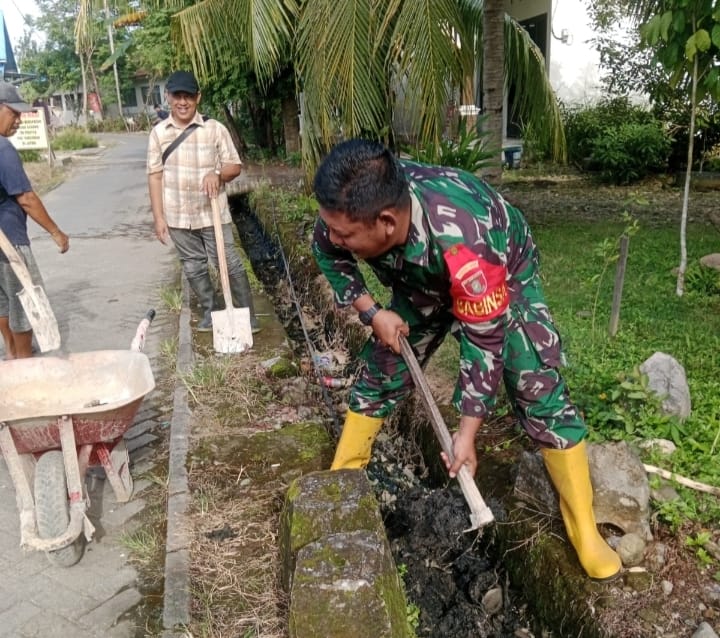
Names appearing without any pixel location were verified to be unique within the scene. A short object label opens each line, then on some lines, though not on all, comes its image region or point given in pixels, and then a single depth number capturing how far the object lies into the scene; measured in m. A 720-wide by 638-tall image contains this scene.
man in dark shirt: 3.66
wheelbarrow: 2.58
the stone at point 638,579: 2.19
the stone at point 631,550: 2.28
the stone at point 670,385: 2.88
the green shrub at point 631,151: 9.83
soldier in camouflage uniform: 1.87
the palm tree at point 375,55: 5.44
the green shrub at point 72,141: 26.98
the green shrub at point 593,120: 10.57
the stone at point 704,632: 1.95
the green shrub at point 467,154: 6.93
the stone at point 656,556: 2.27
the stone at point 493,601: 2.66
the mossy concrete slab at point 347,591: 1.88
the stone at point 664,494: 2.48
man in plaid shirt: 4.38
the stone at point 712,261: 5.14
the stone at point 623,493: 2.37
